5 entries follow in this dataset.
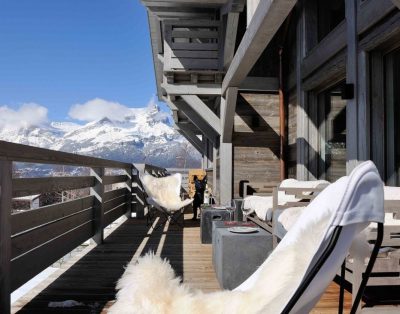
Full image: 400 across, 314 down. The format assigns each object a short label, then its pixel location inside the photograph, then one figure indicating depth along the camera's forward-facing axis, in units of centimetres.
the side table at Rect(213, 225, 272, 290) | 311
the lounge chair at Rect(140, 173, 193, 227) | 638
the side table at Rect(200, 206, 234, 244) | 512
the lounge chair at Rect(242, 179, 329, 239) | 387
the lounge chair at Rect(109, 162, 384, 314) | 103
